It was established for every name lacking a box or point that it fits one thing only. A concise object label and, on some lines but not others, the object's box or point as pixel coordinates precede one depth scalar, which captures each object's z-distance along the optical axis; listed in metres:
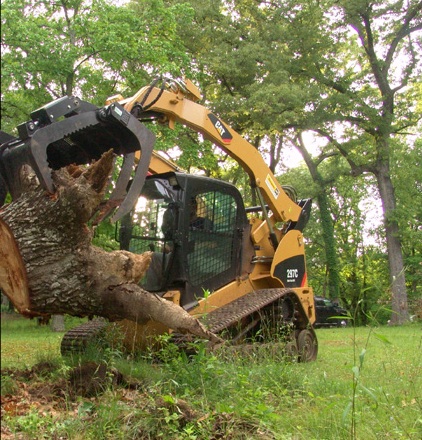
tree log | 4.54
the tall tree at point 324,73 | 20.08
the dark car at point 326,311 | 21.70
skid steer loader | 5.20
